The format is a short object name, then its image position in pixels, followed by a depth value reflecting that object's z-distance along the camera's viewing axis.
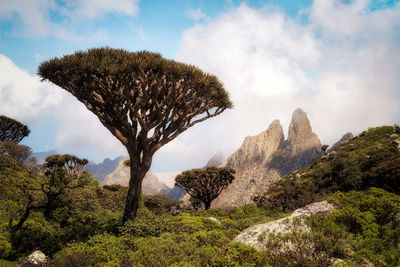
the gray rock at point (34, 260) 7.30
